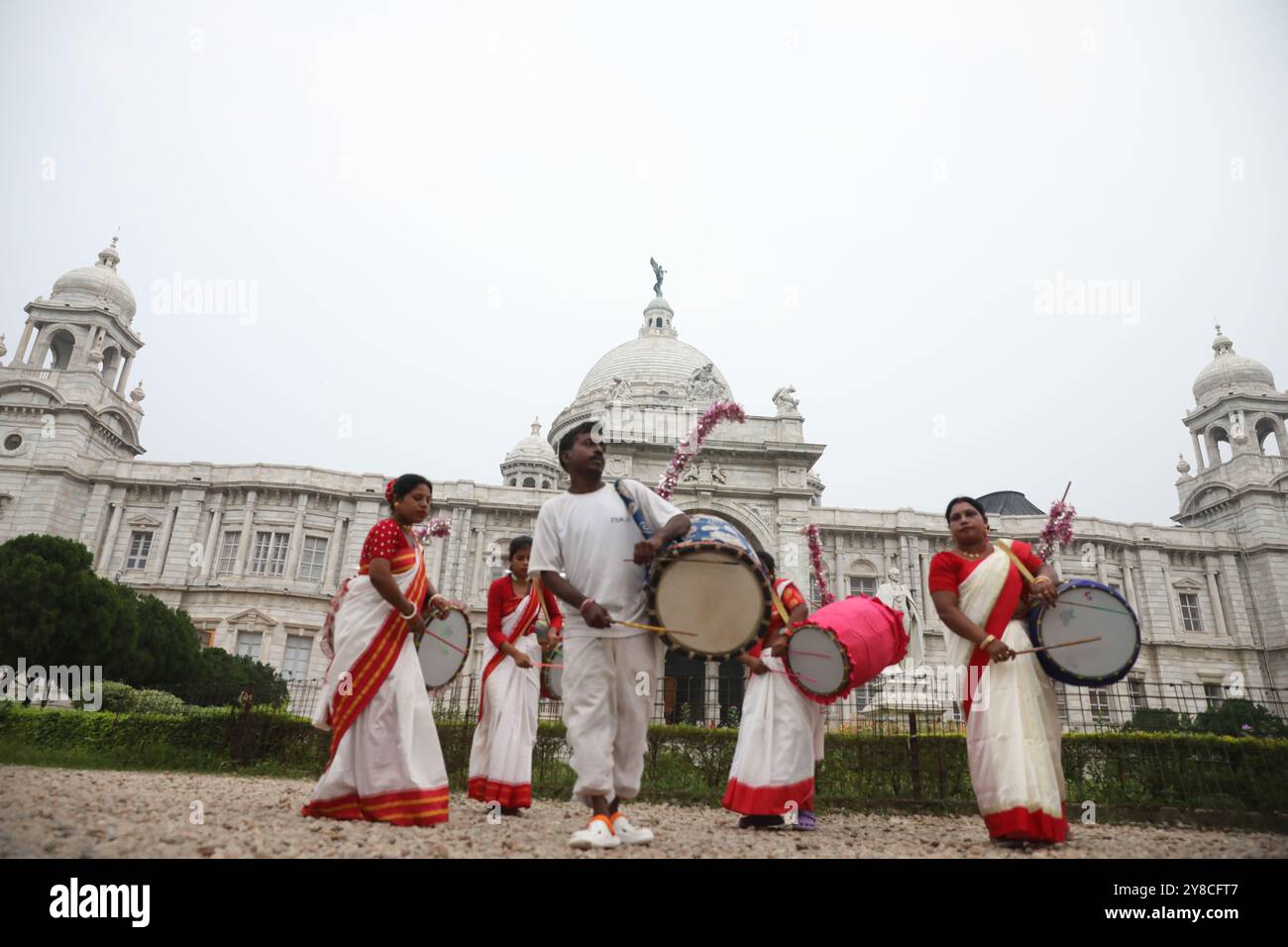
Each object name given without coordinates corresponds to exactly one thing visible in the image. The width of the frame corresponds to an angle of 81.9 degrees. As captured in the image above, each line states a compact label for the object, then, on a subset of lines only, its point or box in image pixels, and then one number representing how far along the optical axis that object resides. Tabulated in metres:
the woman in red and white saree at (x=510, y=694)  6.24
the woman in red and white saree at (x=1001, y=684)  4.57
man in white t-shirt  4.12
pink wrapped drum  5.94
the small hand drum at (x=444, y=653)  6.65
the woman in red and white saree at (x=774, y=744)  5.82
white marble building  29.62
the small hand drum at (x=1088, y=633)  5.04
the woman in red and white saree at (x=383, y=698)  4.66
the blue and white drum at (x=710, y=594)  4.33
